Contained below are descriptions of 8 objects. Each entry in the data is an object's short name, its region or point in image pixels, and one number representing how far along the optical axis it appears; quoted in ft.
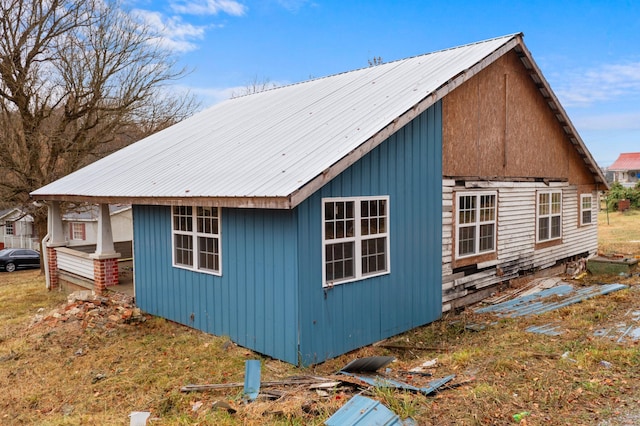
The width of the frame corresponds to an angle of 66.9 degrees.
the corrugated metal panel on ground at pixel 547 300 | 34.96
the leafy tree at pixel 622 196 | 128.65
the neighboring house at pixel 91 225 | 102.99
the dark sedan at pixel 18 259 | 84.94
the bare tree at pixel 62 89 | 61.31
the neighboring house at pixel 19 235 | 119.48
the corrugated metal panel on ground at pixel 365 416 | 15.92
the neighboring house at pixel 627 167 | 203.00
